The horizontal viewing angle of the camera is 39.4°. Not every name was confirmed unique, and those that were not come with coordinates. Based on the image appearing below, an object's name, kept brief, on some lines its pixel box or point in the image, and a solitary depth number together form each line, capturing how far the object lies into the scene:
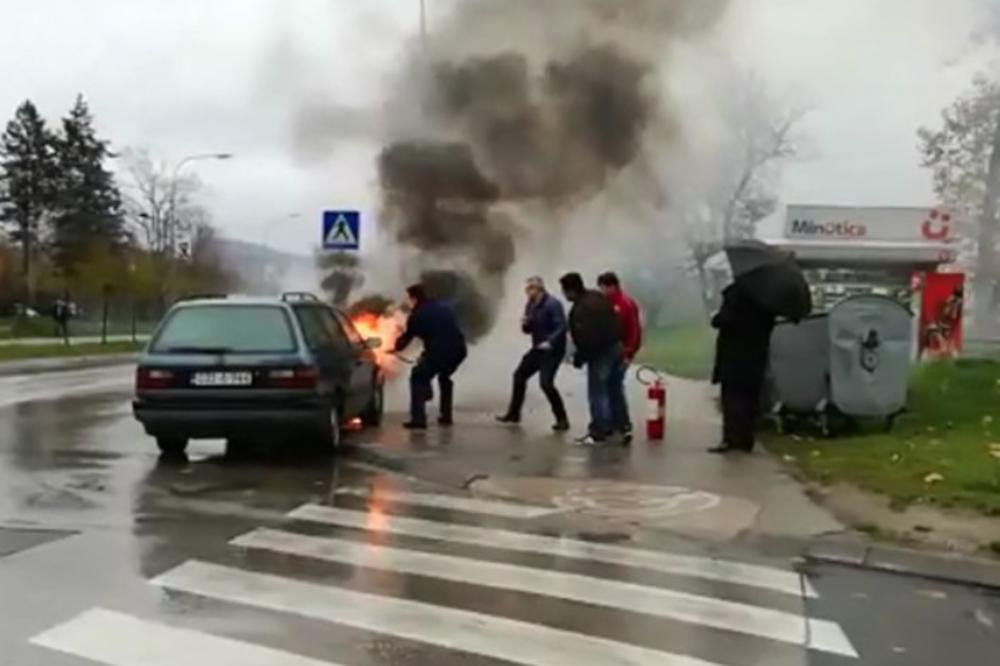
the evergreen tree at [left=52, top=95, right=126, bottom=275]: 65.44
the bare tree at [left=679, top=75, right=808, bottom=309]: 25.12
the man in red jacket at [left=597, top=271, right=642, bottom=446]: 14.03
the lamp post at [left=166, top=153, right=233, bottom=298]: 61.50
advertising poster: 21.09
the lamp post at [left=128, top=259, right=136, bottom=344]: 48.78
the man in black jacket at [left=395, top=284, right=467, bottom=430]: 15.30
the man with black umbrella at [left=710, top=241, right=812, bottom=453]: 12.92
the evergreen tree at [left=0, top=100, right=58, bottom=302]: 67.44
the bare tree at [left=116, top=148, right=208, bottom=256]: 63.19
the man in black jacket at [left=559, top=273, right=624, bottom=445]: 13.74
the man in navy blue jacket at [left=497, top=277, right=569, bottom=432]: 15.12
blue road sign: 20.73
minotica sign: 24.23
